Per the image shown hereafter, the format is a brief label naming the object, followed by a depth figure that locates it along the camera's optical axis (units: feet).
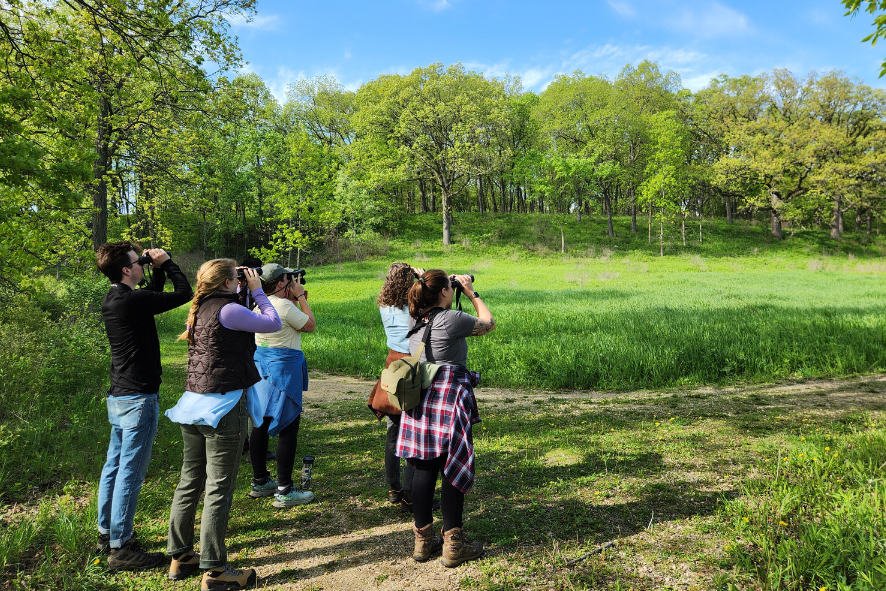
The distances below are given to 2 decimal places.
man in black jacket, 10.97
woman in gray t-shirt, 10.63
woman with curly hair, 13.67
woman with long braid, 9.91
